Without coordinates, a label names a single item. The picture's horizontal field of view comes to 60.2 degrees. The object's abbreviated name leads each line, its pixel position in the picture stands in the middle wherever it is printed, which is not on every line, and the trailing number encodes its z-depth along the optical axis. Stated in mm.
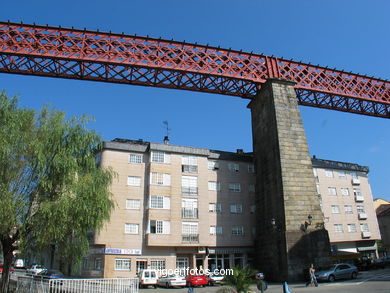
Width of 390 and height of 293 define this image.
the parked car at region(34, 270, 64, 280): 28578
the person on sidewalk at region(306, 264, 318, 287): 22031
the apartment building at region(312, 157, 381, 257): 45219
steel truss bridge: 27031
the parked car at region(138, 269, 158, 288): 28719
